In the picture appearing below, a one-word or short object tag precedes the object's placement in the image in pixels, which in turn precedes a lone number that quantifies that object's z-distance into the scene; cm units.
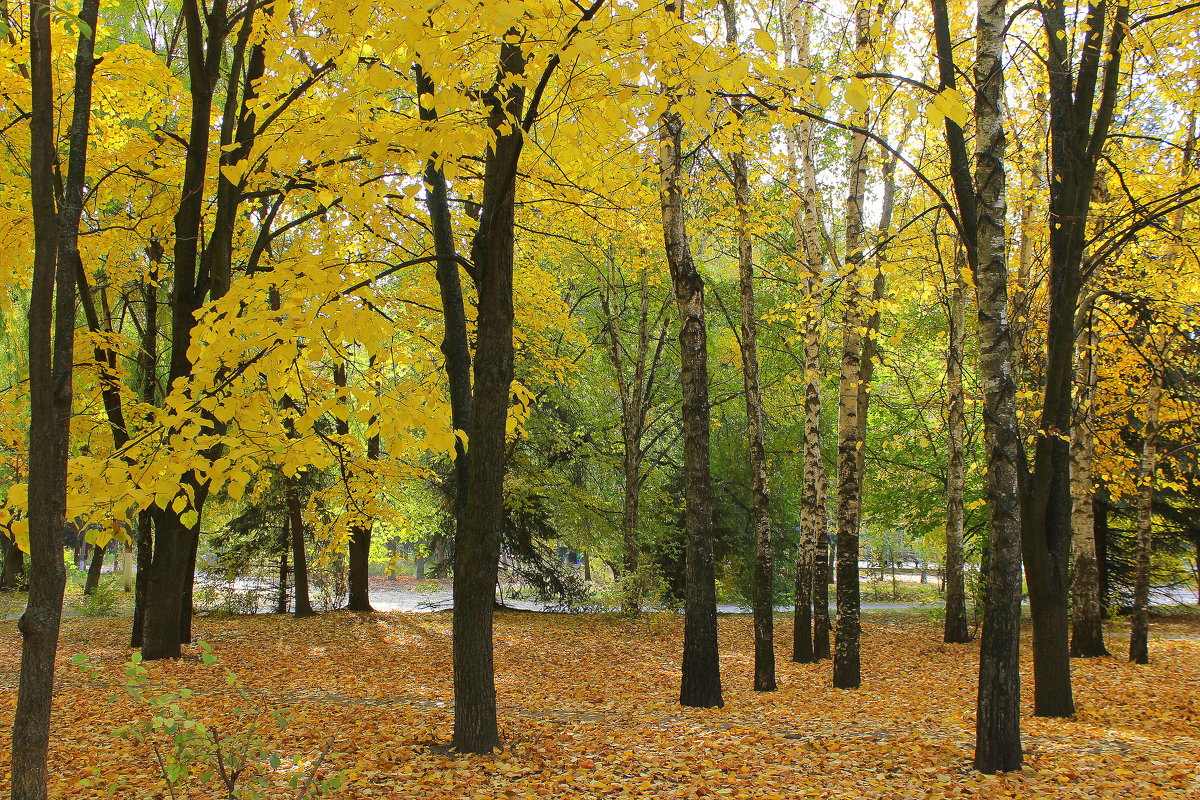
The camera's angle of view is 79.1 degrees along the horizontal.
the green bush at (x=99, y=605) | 1430
